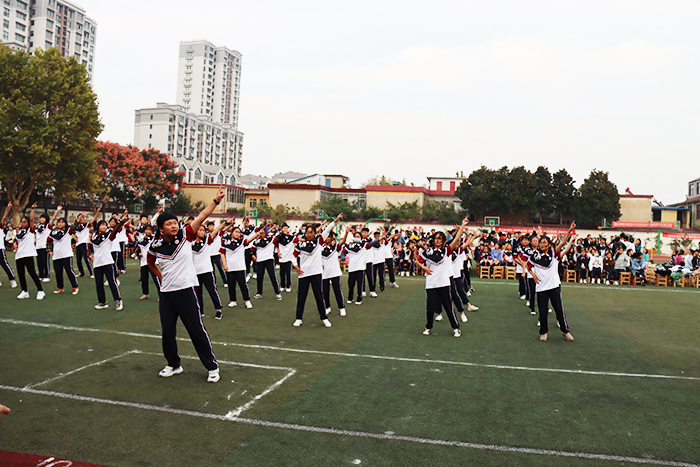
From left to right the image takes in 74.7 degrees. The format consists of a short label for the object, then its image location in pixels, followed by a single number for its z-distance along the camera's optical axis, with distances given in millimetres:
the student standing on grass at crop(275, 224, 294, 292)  11969
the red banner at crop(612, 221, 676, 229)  33844
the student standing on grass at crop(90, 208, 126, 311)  10031
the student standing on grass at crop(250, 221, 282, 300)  12477
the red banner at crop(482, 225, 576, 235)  35344
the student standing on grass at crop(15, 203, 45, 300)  10797
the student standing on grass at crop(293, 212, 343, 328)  8875
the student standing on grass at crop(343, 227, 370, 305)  11844
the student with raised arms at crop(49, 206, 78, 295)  11484
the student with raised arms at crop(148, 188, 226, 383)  5500
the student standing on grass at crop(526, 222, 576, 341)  8220
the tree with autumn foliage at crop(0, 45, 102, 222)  27484
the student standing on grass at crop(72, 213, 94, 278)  13078
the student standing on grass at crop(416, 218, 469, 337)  8297
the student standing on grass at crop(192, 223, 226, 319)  9539
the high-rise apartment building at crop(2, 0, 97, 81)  71812
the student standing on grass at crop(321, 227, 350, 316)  9974
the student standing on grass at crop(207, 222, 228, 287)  12341
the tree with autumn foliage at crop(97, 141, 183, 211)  44188
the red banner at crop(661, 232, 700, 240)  34719
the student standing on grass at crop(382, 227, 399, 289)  14824
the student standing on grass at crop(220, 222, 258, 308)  10891
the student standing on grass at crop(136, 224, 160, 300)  11188
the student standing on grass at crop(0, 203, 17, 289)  11291
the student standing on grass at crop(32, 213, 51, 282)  12211
